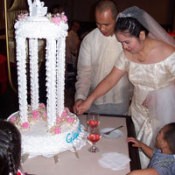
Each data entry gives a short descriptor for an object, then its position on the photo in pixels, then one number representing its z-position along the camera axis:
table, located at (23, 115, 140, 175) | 1.68
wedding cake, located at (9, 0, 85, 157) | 1.72
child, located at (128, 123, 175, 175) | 1.65
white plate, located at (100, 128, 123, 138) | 2.10
